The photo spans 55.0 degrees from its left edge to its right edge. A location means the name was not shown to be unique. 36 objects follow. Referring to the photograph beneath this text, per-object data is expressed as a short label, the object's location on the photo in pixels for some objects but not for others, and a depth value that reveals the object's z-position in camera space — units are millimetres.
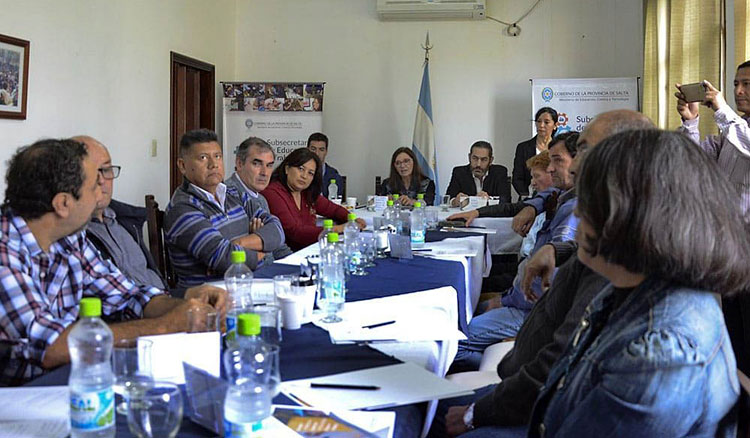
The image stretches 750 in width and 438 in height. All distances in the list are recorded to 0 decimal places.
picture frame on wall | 4480
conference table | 1332
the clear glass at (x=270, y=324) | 1628
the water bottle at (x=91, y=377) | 1064
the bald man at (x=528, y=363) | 1644
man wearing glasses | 2543
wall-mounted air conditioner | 7922
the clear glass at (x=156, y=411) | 1051
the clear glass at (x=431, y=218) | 4649
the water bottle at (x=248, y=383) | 1091
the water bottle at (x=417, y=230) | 3721
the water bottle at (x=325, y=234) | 2725
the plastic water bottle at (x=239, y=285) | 1899
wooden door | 7066
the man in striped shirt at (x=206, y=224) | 3096
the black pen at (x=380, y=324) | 1894
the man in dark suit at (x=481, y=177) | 7023
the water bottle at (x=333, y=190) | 6547
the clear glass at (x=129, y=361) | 1267
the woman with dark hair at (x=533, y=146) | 6953
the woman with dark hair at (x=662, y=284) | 1041
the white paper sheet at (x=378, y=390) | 1337
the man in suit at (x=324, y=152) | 7016
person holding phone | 3529
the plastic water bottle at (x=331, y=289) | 2025
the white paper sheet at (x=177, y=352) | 1398
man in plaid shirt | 1593
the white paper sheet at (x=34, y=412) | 1157
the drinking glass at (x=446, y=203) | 5879
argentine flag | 8062
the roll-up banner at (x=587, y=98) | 7523
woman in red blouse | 4234
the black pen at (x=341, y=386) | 1411
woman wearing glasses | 6520
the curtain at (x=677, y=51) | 5066
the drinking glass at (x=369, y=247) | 3033
